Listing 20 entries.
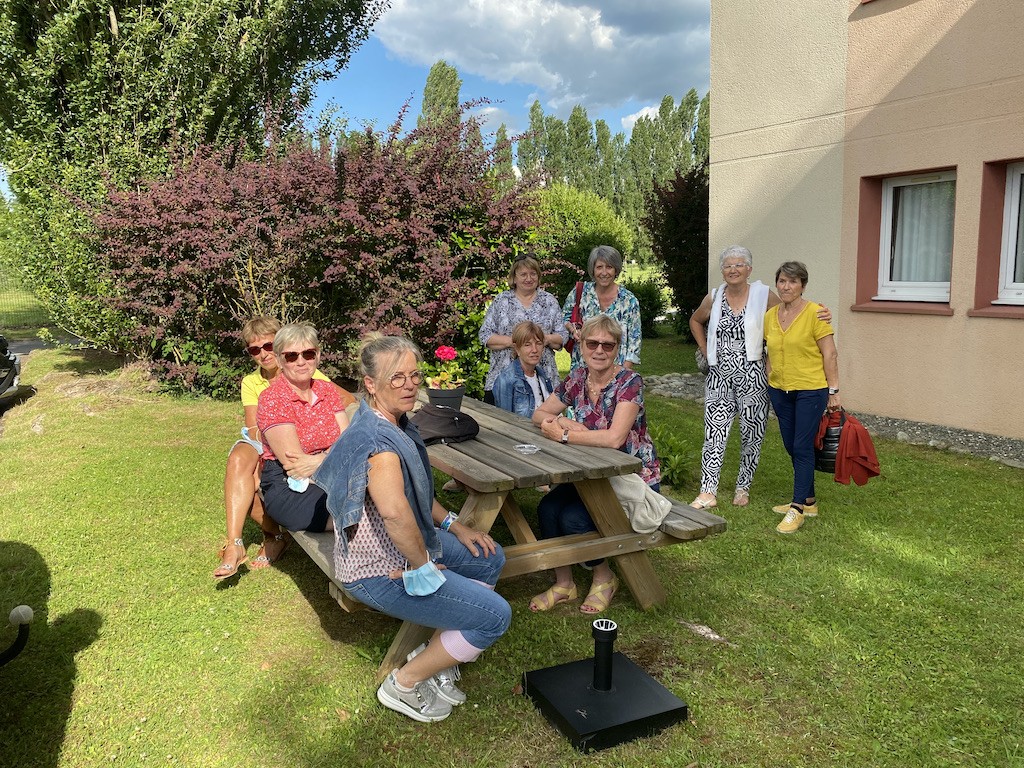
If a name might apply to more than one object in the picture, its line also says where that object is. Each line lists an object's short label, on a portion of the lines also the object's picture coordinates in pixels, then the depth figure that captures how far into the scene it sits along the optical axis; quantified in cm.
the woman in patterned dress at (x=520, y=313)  570
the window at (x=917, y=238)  750
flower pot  471
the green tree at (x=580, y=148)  5197
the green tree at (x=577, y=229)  1492
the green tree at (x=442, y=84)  3834
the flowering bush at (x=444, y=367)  561
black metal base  274
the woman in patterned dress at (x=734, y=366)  504
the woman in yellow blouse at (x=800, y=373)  479
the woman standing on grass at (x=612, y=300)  548
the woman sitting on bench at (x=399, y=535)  258
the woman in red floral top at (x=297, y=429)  368
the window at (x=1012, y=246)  690
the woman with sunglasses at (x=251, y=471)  404
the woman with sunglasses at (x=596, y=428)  377
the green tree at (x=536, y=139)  5047
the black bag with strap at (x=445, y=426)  406
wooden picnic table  324
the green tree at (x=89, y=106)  1060
